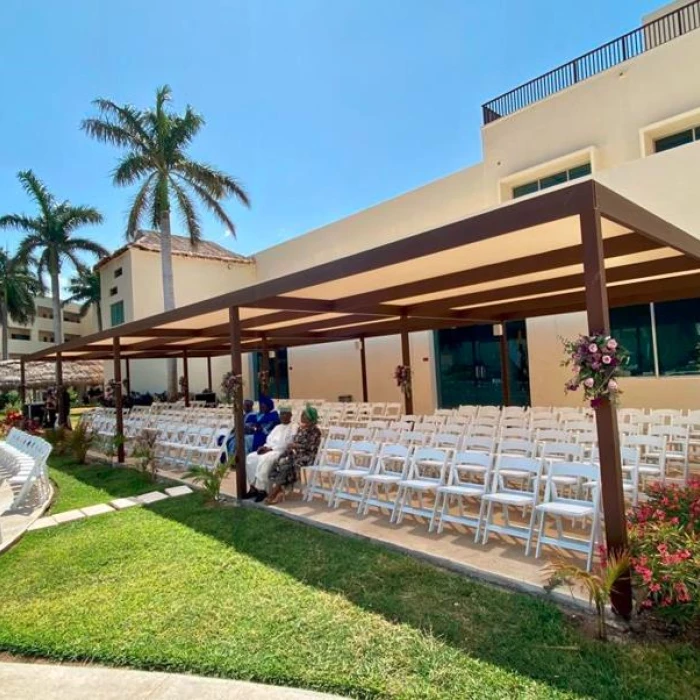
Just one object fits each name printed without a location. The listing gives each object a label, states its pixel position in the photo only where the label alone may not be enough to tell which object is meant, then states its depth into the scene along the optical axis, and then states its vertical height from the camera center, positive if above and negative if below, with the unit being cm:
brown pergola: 351 +118
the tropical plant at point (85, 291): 3809 +772
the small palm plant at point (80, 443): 1074 -113
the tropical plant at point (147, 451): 846 -113
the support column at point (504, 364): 1127 +5
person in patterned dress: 652 -106
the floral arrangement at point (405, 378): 1078 -13
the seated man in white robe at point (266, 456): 657 -103
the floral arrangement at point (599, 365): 341 -3
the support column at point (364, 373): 1473 +4
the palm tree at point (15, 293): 3428 +705
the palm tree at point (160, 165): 1780 +813
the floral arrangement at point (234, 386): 701 -7
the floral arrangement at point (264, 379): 1397 +2
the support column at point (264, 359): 1401 +61
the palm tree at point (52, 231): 2647 +878
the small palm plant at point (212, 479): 659 -128
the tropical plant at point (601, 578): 302 -136
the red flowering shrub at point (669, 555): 288 -121
